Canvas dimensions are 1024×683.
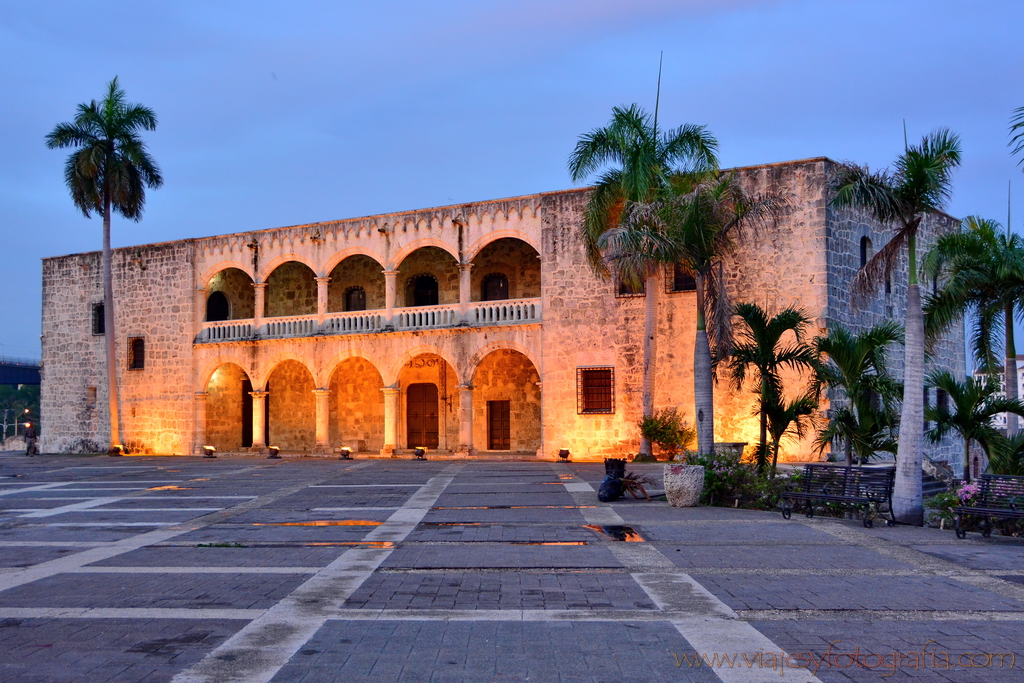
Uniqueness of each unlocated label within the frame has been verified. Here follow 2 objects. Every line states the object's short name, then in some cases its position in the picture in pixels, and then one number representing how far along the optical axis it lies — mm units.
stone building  21234
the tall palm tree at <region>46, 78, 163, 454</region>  28672
